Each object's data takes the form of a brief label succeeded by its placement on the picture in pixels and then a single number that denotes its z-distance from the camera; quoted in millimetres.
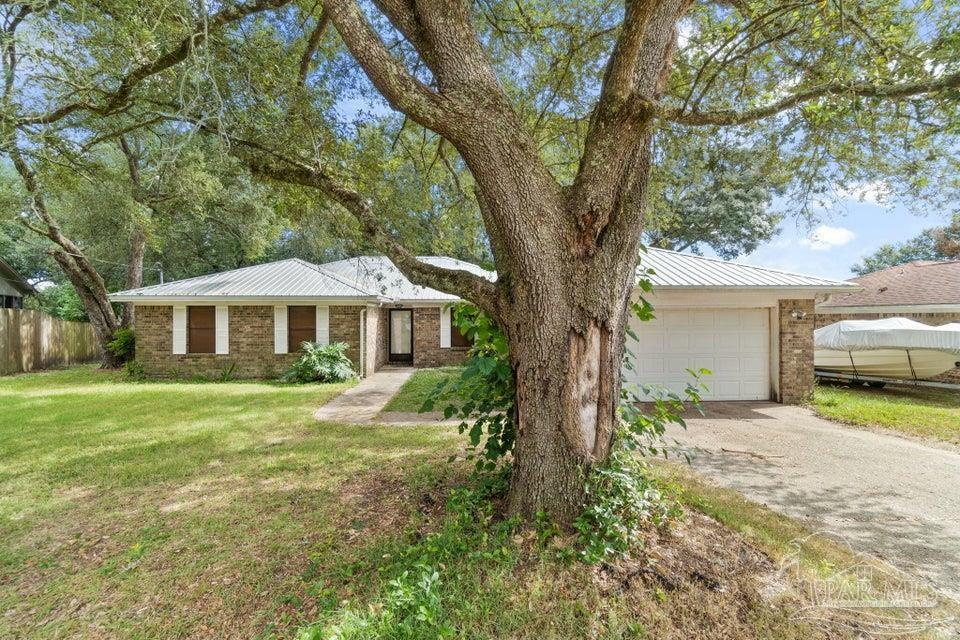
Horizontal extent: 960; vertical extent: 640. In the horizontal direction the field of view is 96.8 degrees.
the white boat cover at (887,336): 8766
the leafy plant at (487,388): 3160
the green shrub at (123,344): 13750
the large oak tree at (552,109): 2775
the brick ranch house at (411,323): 8367
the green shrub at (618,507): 2645
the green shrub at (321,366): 11297
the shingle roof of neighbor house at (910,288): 11164
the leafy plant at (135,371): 12023
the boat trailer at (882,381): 10138
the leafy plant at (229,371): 11968
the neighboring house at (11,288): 18208
